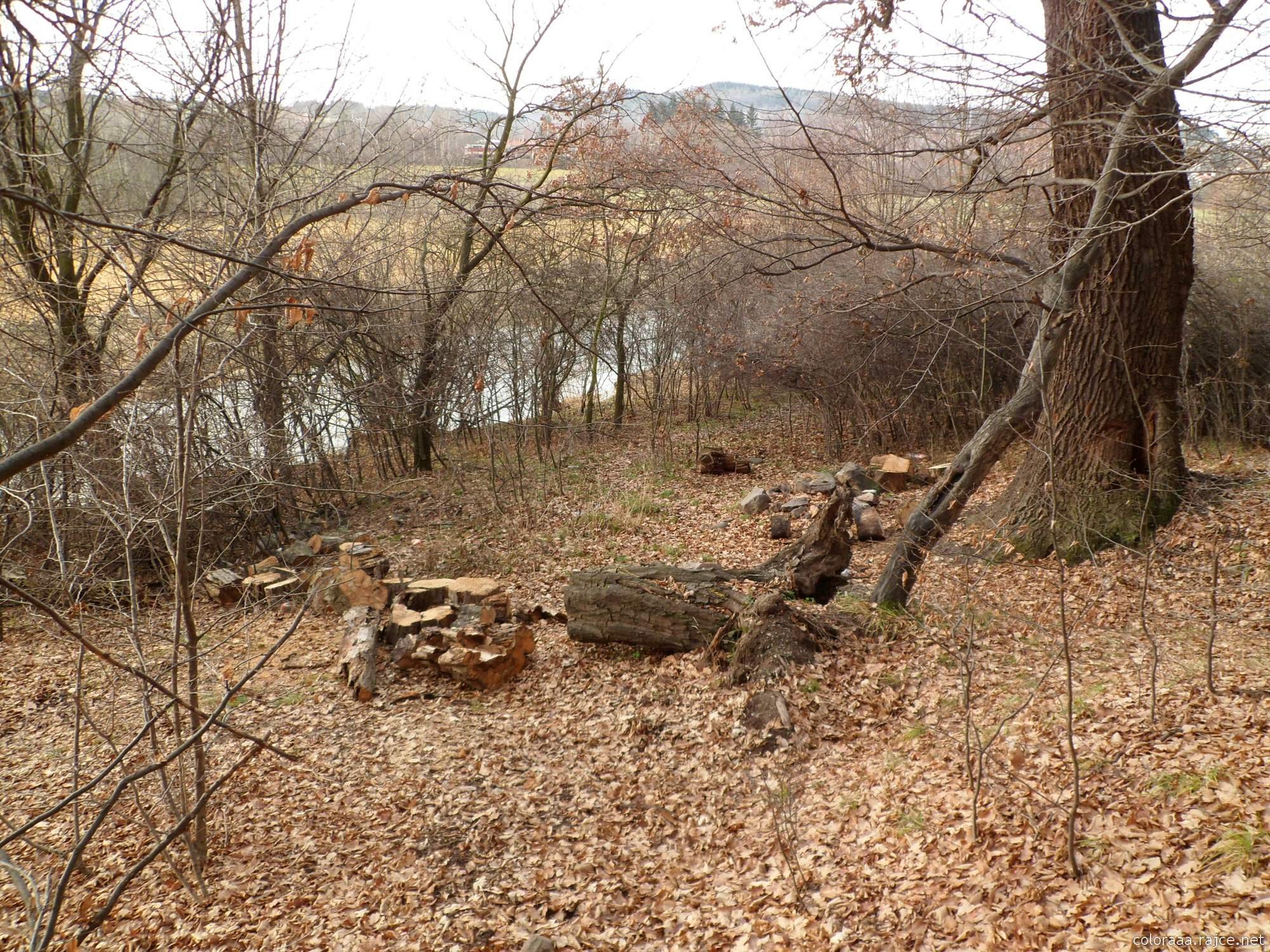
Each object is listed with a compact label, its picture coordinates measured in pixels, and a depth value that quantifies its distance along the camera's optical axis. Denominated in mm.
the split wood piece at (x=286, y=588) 7027
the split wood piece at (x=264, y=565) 7992
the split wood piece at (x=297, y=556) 8312
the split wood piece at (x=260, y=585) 7203
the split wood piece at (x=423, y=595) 6855
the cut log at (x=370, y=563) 7535
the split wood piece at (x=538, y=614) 6727
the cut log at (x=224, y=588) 7625
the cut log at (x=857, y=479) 9344
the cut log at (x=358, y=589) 6930
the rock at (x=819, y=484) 9719
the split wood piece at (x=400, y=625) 6270
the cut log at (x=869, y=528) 7941
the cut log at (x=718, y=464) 11312
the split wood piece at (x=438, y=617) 6359
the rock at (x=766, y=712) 4645
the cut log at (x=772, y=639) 5133
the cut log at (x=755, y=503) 9258
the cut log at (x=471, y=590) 6766
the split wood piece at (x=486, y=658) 5703
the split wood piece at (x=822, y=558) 6316
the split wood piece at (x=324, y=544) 8641
